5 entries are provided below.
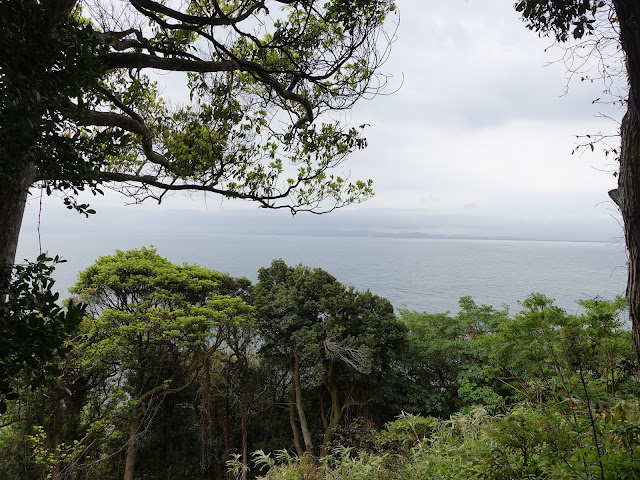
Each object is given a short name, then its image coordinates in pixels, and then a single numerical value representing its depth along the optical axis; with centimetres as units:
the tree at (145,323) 634
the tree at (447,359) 852
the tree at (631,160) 189
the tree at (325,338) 862
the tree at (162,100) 127
